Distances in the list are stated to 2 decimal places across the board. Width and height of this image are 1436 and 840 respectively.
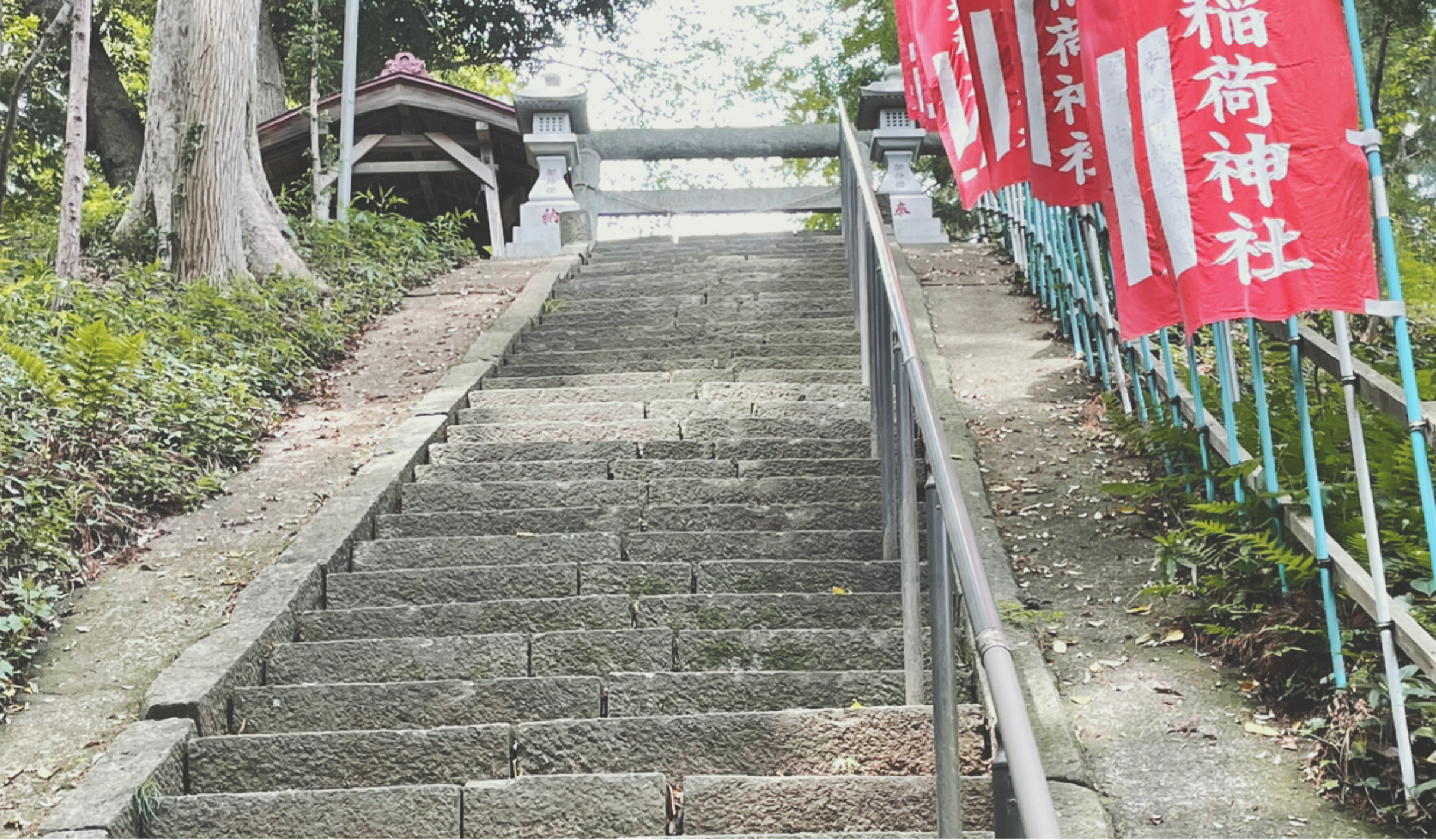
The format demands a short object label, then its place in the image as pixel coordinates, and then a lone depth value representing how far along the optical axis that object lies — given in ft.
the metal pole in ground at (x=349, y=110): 44.50
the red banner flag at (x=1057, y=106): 15.71
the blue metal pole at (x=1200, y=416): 13.75
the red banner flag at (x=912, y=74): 23.63
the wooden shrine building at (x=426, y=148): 48.47
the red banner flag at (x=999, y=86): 16.79
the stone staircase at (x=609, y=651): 10.78
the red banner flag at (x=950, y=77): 20.04
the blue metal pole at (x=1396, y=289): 9.84
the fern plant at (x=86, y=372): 19.17
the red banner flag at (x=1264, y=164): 10.47
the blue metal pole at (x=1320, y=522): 10.85
